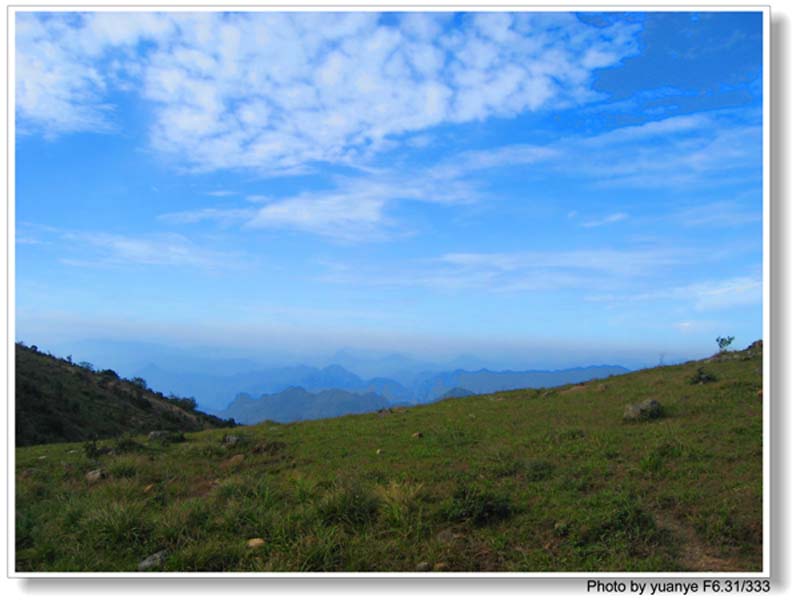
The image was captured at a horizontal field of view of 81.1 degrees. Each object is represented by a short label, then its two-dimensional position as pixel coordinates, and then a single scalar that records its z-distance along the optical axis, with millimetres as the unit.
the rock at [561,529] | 6488
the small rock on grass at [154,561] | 6121
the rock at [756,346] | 22897
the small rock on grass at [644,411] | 12875
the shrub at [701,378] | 17031
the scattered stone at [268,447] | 13019
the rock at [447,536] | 6398
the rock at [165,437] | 14956
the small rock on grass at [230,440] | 13552
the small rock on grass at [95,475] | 10461
